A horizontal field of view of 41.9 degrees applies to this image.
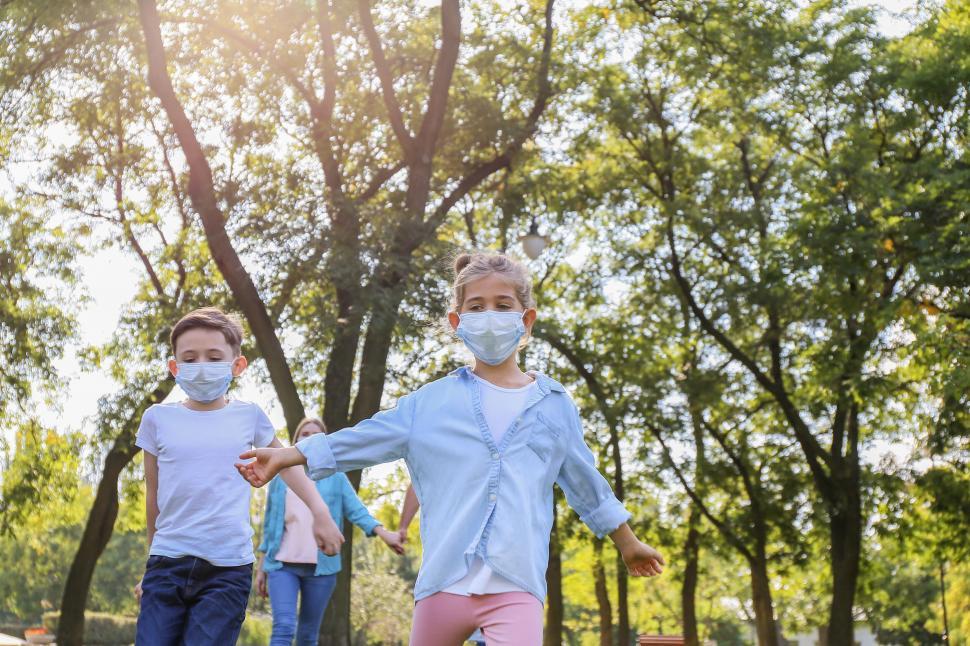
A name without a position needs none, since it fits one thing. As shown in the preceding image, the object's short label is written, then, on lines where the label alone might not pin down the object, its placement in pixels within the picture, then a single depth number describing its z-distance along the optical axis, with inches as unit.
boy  200.7
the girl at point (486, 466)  146.1
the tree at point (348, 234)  618.2
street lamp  832.9
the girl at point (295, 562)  339.0
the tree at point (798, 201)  827.4
